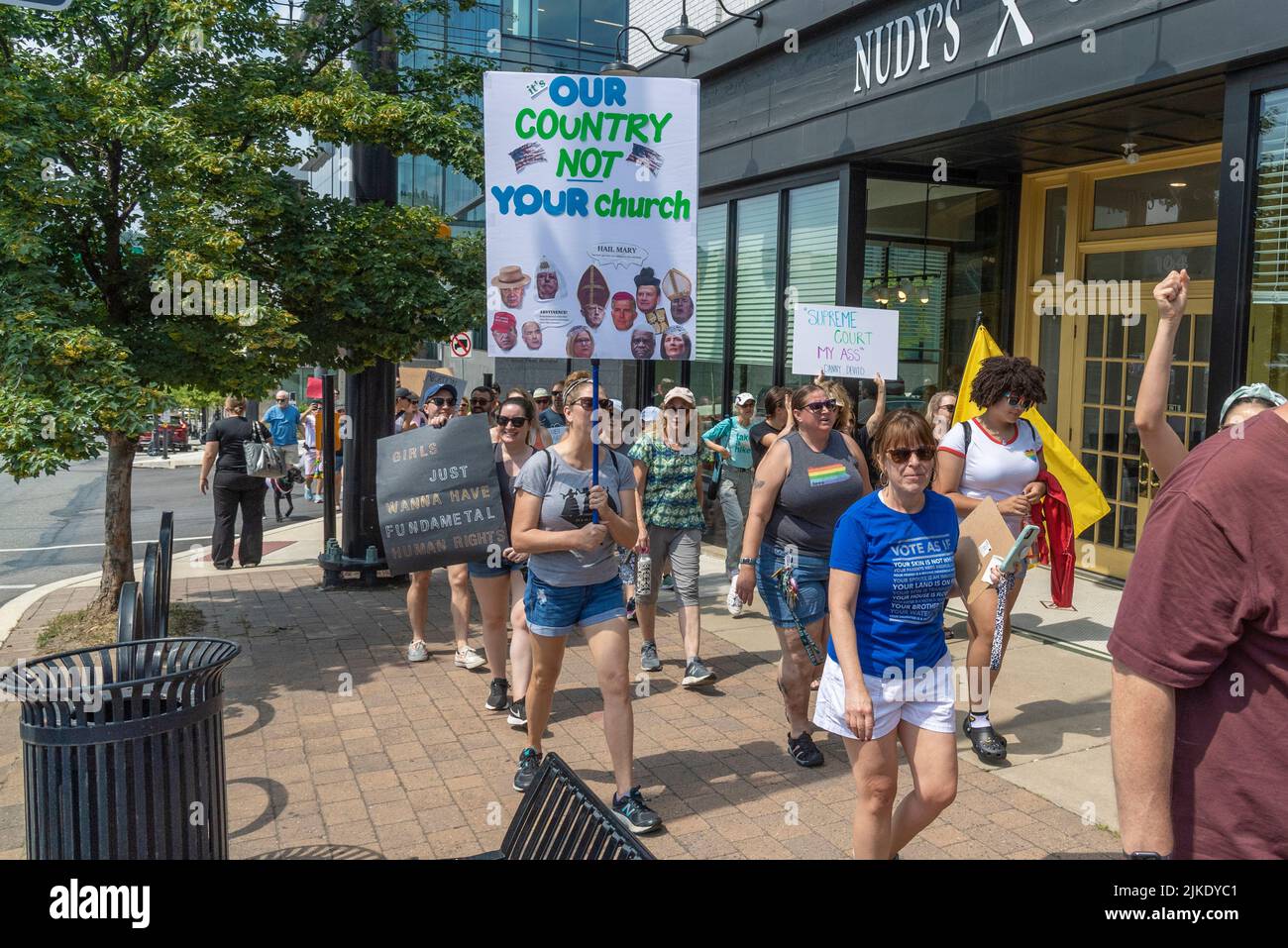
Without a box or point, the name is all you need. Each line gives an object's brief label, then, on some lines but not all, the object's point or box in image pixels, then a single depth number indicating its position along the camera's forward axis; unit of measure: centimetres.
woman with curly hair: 547
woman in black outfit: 1121
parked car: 3272
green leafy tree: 620
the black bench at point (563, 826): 241
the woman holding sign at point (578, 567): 469
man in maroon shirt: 185
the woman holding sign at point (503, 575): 619
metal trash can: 310
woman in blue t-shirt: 357
